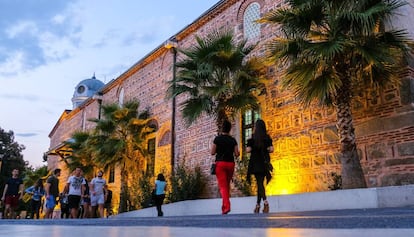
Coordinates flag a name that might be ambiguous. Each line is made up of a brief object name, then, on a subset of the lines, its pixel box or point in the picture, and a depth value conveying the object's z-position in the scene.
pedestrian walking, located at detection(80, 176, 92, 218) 11.07
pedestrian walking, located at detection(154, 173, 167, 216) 10.72
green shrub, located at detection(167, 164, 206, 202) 12.50
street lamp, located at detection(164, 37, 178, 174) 14.97
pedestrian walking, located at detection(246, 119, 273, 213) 6.48
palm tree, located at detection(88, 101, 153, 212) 15.63
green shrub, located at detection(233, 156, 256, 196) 10.34
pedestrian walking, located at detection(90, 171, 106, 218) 10.84
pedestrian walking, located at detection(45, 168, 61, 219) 10.45
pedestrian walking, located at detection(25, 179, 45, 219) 11.57
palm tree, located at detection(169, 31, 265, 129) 10.78
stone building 8.16
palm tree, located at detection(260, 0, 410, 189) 7.47
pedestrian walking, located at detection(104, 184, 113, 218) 14.22
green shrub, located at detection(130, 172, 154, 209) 13.88
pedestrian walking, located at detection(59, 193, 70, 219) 11.82
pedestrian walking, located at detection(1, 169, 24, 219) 10.91
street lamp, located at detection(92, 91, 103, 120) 23.47
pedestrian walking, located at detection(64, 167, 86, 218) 9.96
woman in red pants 6.52
